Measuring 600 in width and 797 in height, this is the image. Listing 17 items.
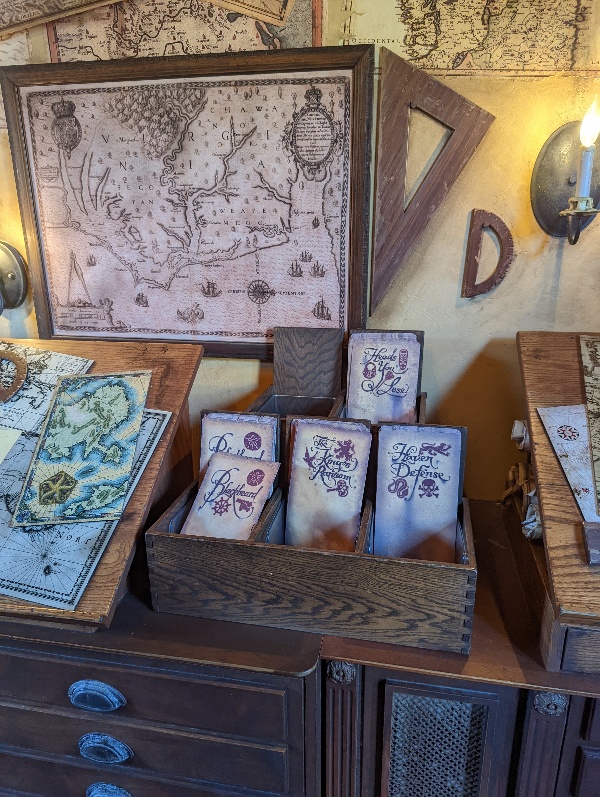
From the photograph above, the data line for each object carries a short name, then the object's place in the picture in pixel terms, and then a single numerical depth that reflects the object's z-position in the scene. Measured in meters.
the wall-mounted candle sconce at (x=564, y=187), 1.43
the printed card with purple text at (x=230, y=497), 1.31
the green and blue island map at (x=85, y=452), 1.30
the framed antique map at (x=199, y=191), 1.64
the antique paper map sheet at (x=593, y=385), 1.23
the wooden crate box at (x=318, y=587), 1.08
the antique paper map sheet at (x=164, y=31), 1.58
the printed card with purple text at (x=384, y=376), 1.67
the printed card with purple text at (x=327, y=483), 1.32
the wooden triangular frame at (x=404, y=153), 1.55
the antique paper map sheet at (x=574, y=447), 1.16
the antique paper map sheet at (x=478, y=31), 1.46
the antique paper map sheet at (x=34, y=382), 1.45
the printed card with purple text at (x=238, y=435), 1.41
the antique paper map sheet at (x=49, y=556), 1.18
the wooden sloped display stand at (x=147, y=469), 1.15
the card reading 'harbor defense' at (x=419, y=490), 1.30
